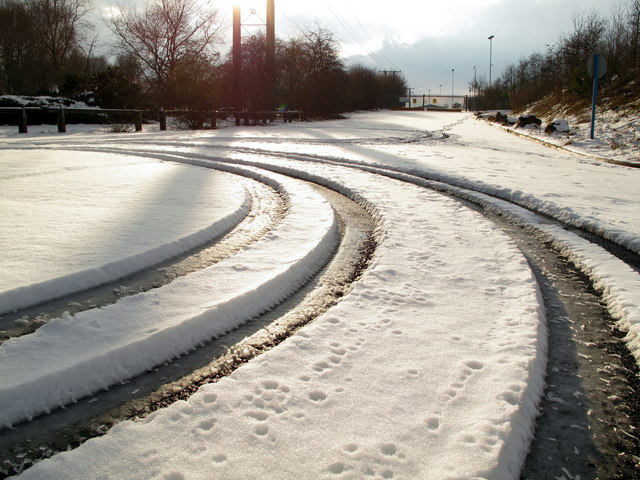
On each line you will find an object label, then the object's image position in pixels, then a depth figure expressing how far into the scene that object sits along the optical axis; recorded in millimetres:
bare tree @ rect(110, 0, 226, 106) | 32531
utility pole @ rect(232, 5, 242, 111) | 24125
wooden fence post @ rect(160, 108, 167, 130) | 18953
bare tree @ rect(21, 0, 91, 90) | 30812
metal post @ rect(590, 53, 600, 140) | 13734
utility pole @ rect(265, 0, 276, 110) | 25844
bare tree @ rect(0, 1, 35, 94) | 29688
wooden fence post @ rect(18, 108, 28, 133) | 15309
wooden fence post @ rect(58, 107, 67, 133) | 15805
